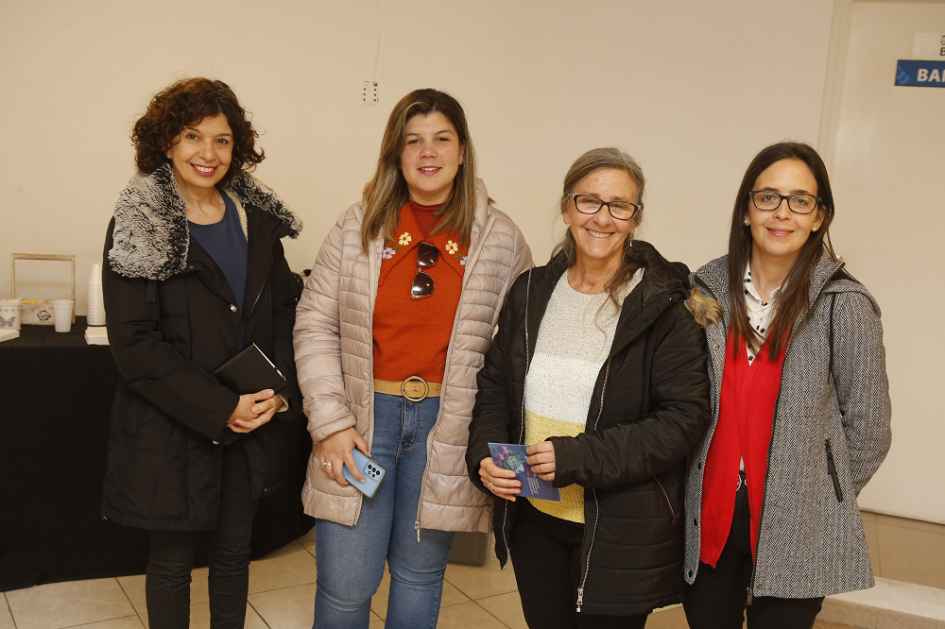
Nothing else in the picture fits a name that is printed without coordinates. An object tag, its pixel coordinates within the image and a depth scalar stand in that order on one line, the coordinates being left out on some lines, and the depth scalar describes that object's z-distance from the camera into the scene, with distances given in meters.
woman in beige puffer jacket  1.68
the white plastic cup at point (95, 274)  2.82
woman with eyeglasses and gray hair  1.41
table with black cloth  2.50
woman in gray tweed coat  1.39
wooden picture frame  2.86
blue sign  3.39
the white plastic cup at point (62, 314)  2.76
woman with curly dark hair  1.68
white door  3.44
